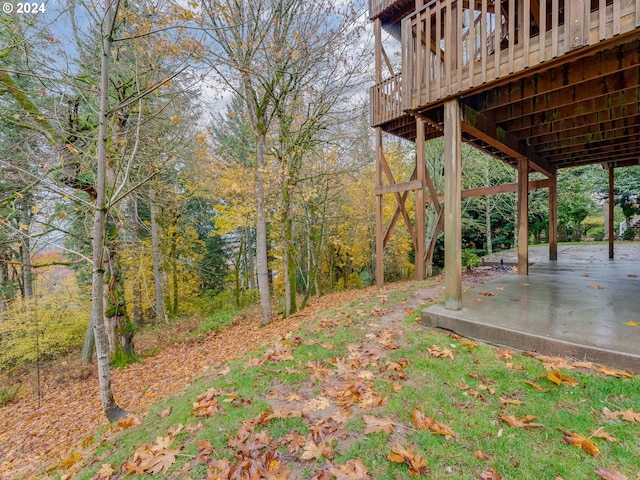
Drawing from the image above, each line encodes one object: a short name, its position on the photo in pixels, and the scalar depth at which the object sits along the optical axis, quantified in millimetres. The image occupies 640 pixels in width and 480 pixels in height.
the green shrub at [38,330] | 7977
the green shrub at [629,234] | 14102
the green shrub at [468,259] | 7469
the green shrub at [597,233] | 16062
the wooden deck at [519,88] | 2654
